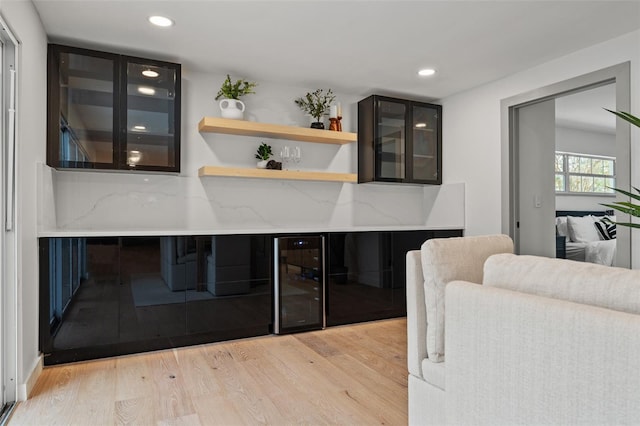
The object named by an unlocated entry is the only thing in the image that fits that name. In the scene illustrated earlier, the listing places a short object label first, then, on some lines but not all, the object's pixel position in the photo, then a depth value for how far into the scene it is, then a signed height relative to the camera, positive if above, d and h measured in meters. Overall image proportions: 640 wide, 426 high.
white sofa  0.95 -0.34
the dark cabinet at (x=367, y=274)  3.76 -0.56
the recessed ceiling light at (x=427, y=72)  3.72 +1.24
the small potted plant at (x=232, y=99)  3.71 +0.99
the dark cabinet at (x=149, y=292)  2.80 -0.57
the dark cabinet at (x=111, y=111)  3.04 +0.76
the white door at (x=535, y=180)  3.79 +0.29
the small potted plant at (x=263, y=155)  3.92 +0.54
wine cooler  3.50 -0.60
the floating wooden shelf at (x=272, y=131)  3.62 +0.73
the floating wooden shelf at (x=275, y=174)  3.61 +0.35
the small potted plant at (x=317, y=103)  4.16 +1.08
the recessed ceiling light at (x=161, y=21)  2.73 +1.25
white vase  3.71 +0.90
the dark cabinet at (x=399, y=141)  4.25 +0.74
